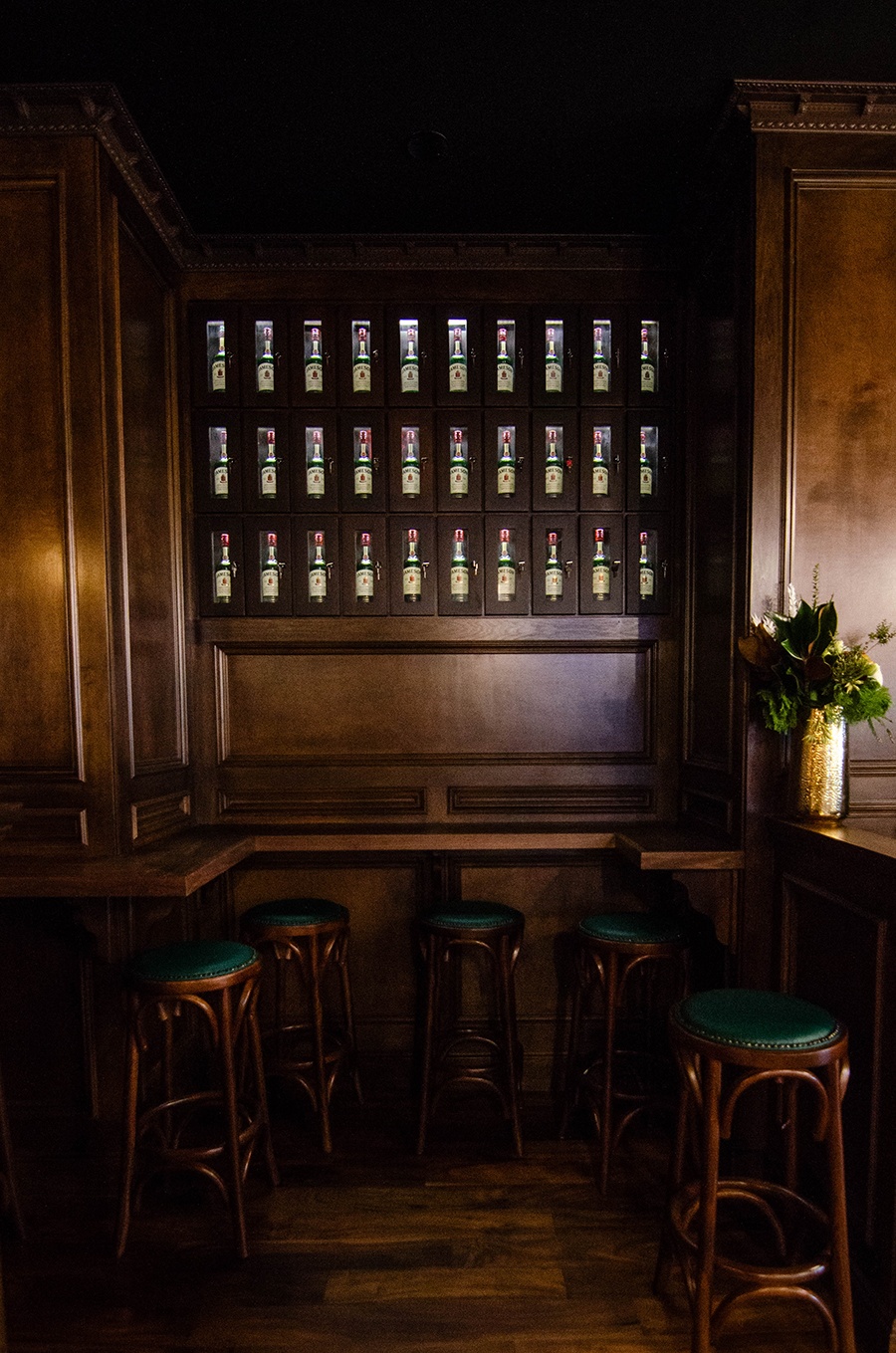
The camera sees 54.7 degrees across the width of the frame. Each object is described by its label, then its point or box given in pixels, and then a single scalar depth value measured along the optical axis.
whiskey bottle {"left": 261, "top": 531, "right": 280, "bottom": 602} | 3.39
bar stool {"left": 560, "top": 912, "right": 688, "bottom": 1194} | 2.65
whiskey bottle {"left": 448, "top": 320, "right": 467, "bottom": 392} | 3.38
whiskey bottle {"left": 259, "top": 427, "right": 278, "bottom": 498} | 3.39
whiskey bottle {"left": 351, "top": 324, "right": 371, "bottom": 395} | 3.38
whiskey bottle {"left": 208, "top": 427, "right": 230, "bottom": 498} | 3.40
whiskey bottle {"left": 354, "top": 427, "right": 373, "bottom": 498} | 3.38
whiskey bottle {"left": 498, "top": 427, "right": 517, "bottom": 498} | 3.38
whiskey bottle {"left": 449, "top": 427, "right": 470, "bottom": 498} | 3.37
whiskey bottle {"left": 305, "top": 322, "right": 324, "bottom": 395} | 3.38
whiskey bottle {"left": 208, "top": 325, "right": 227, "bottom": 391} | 3.39
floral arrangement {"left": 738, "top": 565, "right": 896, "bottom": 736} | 2.43
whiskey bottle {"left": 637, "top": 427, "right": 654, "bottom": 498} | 3.37
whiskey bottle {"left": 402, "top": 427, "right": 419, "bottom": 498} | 3.38
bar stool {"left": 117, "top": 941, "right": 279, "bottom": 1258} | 2.28
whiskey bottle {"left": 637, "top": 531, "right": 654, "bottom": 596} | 3.37
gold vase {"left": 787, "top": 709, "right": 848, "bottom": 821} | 2.47
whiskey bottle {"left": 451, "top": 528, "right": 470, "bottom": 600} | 3.38
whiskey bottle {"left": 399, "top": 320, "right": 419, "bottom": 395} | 3.38
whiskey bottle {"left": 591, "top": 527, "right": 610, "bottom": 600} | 3.37
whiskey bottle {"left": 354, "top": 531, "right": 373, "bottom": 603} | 3.38
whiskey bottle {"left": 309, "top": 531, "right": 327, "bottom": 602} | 3.39
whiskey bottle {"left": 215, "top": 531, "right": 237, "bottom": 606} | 3.40
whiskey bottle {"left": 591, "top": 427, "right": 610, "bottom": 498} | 3.38
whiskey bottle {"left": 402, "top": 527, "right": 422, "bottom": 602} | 3.38
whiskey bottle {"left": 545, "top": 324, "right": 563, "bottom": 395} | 3.37
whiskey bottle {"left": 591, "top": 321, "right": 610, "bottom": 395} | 3.36
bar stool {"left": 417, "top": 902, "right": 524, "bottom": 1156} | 2.82
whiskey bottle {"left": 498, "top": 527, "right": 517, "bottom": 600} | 3.38
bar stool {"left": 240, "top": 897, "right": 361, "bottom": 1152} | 2.85
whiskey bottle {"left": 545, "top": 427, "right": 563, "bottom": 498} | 3.38
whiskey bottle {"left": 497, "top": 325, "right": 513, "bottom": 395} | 3.37
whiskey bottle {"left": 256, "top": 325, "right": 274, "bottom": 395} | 3.38
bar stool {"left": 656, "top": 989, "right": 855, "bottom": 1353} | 1.80
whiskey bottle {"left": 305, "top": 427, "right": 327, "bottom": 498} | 3.39
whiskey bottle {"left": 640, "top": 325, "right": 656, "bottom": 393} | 3.36
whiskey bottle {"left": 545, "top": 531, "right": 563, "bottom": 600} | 3.37
